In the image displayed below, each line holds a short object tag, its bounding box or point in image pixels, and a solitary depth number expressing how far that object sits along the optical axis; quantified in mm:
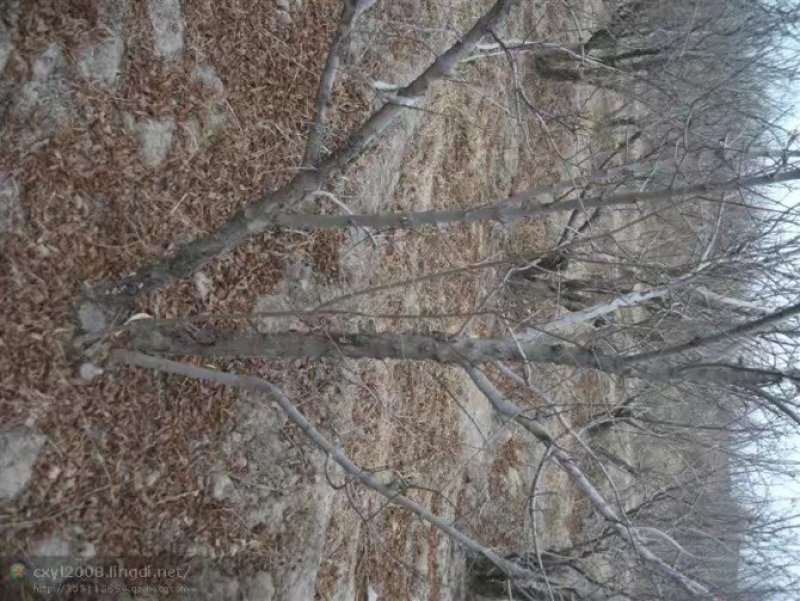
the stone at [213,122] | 3746
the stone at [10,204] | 2830
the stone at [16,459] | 2803
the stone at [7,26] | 2838
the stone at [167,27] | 3465
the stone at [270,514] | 3883
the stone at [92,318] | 3020
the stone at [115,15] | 3219
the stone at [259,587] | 3756
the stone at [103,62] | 3145
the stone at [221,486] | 3674
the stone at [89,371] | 3031
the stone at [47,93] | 2906
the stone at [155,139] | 3389
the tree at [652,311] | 2520
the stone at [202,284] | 3629
